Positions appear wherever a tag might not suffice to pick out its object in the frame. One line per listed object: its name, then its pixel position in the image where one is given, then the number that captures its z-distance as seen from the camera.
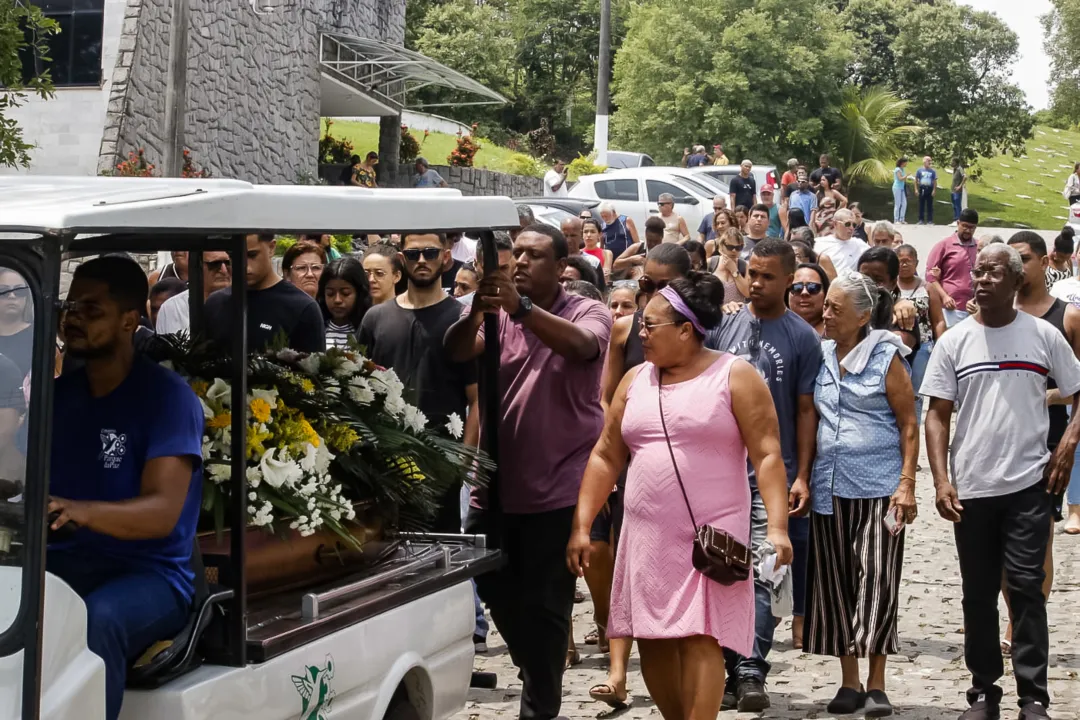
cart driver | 4.35
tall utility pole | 38.59
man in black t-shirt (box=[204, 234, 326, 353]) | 7.11
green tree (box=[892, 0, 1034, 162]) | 55.72
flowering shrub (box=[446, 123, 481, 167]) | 35.75
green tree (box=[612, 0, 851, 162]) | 49.56
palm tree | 50.03
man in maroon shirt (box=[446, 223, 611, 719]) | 6.70
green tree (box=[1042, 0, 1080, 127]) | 70.94
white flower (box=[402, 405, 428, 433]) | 6.00
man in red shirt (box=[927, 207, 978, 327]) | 15.49
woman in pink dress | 6.02
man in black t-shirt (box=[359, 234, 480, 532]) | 7.44
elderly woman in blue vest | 7.46
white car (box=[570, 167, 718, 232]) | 28.53
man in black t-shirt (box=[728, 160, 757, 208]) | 29.31
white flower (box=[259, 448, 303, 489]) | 4.92
